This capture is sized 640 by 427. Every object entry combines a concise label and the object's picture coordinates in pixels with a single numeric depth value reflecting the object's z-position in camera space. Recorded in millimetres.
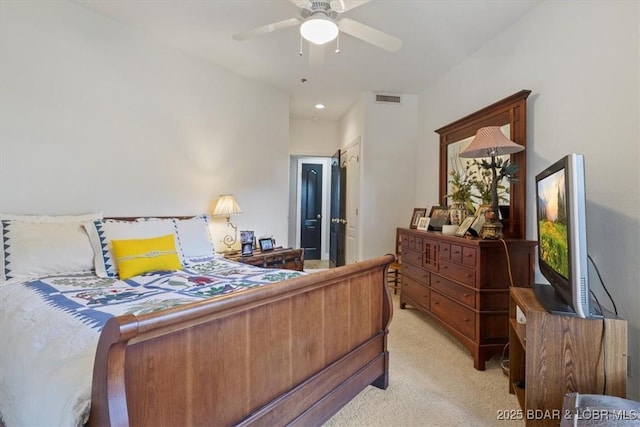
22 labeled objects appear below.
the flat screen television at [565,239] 1365
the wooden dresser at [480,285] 2395
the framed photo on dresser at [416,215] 4059
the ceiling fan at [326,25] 1960
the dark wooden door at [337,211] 5575
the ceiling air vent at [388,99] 4496
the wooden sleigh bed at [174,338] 934
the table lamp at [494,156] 2424
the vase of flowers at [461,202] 2953
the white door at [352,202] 4789
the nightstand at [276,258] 3363
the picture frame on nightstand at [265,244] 3697
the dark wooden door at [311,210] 6703
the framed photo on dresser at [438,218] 3281
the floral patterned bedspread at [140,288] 1527
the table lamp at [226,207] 3512
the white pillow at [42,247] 2045
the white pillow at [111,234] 2266
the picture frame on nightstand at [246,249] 3459
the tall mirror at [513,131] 2588
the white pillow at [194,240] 2855
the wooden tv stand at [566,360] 1404
